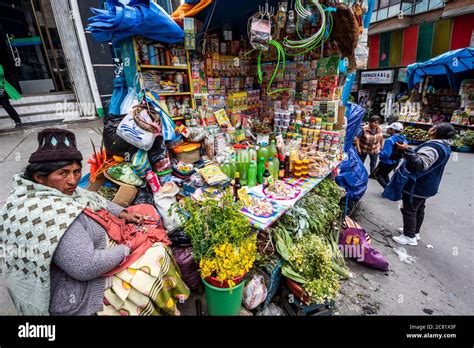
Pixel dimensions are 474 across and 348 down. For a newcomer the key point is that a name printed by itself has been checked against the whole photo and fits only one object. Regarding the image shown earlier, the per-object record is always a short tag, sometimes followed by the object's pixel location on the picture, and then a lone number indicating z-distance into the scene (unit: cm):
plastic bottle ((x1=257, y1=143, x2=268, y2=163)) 330
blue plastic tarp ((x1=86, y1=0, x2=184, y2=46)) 247
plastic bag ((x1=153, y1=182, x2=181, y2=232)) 253
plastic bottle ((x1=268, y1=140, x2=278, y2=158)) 328
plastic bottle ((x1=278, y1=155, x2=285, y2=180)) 319
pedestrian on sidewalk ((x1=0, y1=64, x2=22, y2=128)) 602
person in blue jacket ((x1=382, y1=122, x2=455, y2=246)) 308
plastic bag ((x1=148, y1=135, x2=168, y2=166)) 281
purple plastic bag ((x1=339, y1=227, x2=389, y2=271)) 312
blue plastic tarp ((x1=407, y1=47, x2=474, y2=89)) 798
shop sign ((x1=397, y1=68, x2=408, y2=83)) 1267
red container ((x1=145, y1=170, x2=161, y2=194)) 270
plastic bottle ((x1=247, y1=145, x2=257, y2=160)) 299
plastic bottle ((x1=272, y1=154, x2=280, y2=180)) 311
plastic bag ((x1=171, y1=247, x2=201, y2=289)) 223
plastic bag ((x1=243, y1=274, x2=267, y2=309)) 217
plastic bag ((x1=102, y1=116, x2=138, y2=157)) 274
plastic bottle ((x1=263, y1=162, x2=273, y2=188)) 293
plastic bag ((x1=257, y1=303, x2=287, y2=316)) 231
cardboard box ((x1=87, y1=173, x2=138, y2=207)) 255
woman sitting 137
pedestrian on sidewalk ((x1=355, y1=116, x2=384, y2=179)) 554
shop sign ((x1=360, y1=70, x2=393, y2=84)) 1367
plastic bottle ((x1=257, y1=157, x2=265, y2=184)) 299
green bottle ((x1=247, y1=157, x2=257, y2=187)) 288
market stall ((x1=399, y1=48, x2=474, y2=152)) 841
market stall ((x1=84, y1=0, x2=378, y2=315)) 213
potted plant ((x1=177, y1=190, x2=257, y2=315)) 179
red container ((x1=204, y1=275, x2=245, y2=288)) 184
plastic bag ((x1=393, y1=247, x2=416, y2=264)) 334
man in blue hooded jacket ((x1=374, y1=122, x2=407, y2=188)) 477
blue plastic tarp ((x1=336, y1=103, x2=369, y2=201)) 411
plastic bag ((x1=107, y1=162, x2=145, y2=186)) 264
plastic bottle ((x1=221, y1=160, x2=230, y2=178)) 298
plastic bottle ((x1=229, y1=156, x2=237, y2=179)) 299
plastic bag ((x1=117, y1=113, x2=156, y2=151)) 255
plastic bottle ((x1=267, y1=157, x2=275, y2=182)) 309
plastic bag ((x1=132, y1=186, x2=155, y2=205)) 266
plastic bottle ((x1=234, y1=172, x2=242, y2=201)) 275
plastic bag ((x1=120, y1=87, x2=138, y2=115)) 302
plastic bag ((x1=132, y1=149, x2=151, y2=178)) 270
